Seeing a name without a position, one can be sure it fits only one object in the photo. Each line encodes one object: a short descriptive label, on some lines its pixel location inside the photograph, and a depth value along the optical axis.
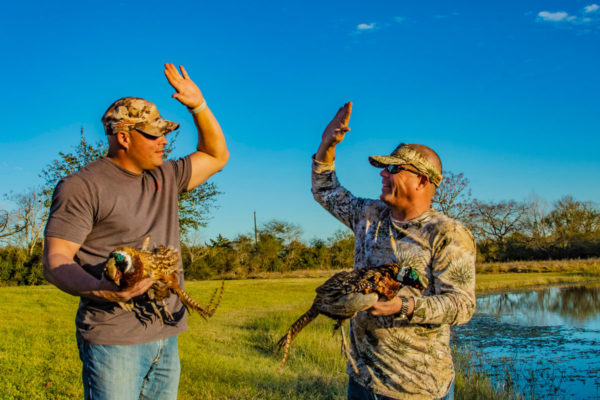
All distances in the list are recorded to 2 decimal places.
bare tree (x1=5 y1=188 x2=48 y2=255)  41.60
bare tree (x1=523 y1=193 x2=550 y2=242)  61.12
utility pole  51.06
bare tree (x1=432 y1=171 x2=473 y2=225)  35.30
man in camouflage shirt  3.16
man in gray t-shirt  3.10
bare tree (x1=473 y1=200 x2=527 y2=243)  61.16
